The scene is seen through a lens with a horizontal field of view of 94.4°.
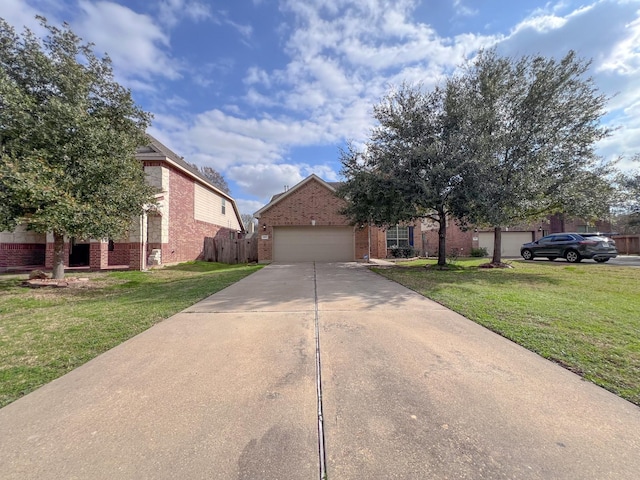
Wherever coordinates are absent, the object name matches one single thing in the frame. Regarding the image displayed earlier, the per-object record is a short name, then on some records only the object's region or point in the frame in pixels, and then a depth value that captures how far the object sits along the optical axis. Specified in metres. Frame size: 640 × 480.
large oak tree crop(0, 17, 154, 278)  7.09
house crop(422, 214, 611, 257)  20.83
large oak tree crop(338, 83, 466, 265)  10.12
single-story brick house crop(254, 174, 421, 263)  17.48
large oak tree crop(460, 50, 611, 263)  10.41
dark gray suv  13.88
